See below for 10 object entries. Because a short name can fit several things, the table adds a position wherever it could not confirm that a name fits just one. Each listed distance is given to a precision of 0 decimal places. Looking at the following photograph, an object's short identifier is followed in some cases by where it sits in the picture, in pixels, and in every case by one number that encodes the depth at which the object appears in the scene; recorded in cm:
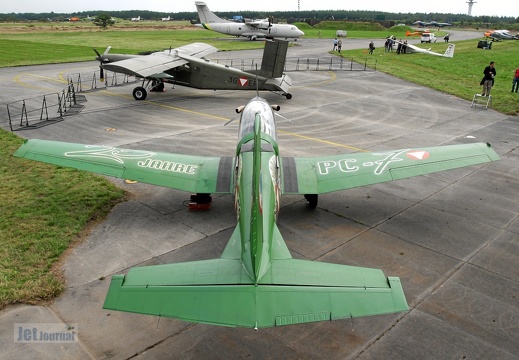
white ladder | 2689
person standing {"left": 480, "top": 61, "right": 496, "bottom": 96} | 2688
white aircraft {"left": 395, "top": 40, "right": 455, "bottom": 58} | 5178
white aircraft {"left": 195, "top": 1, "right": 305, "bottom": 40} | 7281
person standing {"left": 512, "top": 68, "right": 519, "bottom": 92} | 3058
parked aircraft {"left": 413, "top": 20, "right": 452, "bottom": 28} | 16112
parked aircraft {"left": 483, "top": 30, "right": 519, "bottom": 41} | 9269
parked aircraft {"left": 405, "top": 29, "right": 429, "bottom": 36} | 10015
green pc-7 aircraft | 546
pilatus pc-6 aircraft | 2552
